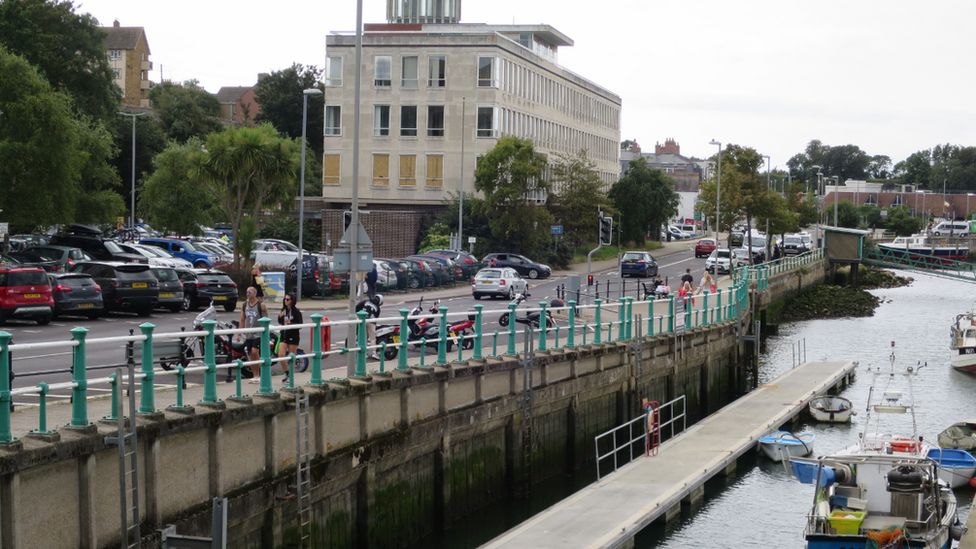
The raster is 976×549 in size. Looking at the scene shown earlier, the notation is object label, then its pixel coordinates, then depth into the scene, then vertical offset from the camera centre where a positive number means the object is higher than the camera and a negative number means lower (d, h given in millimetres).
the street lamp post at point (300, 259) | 51656 -2668
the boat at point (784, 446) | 33219 -6157
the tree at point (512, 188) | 81312 +487
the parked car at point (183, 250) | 63812 -3007
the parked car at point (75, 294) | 38438 -3098
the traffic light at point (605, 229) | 42553 -1016
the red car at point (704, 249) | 102125 -3789
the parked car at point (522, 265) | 75438 -3917
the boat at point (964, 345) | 56684 -6148
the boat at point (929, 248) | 125419 -4171
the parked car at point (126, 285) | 41031 -3017
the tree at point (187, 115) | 119438 +6822
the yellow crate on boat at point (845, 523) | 23547 -5667
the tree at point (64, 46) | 84000 +9146
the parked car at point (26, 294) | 36000 -2948
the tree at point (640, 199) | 105812 -53
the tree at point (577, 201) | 87250 -249
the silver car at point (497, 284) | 59094 -3927
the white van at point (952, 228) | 158850 -2935
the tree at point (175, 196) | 75250 -391
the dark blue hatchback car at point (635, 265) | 77188 -3874
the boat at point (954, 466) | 31656 -6289
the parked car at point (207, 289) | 45812 -3429
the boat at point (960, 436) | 35438 -6206
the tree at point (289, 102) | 118062 +7917
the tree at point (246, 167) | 58125 +1030
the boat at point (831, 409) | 40188 -6269
